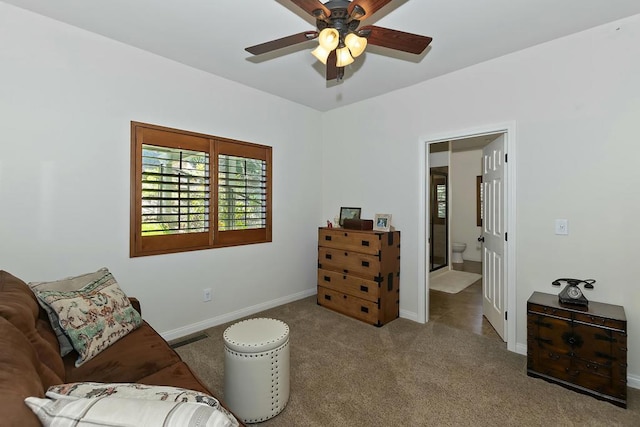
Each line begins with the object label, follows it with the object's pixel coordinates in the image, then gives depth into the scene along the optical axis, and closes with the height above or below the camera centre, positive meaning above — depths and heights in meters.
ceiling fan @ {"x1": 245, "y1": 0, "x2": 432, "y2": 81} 1.63 +1.08
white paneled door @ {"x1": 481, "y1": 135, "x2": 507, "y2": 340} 2.86 -0.23
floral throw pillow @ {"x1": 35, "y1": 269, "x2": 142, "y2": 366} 1.60 -0.60
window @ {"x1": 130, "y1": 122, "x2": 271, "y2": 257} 2.70 +0.20
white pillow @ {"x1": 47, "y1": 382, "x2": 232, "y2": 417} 0.84 -0.53
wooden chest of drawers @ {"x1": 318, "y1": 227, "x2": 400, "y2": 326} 3.22 -0.70
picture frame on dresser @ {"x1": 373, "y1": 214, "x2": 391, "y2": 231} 3.49 -0.13
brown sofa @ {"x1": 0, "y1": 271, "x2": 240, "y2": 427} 0.75 -0.58
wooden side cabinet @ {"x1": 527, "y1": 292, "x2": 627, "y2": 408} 1.95 -0.93
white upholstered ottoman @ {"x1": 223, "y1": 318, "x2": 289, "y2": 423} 1.75 -0.96
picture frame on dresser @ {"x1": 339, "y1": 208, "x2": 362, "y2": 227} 3.84 -0.02
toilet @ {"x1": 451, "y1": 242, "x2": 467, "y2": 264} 6.34 -0.84
